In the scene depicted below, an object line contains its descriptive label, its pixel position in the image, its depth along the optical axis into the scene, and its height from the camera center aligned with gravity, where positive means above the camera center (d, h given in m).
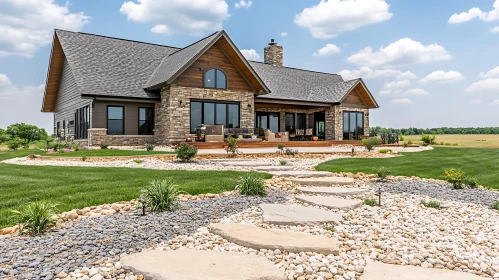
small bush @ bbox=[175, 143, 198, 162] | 10.37 -0.56
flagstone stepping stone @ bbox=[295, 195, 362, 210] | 4.89 -1.02
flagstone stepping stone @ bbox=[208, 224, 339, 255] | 3.17 -1.05
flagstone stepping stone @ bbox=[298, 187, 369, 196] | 5.89 -1.00
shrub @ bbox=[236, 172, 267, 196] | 5.54 -0.87
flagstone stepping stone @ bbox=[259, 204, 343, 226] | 4.06 -1.03
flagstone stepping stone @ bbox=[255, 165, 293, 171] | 8.54 -0.87
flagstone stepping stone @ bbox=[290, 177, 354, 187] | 6.73 -0.94
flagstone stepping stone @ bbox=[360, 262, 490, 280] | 2.74 -1.16
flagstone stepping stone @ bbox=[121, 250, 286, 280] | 2.49 -1.04
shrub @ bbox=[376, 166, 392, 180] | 7.45 -0.84
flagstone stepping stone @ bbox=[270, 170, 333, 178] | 7.45 -0.89
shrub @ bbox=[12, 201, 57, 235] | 3.66 -0.95
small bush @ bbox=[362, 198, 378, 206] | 5.19 -1.04
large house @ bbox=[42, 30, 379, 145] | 16.27 +2.21
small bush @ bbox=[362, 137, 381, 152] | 15.91 -0.40
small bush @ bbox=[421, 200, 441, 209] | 5.24 -1.08
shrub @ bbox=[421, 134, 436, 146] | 21.50 -0.28
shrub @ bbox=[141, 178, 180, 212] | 4.39 -0.84
